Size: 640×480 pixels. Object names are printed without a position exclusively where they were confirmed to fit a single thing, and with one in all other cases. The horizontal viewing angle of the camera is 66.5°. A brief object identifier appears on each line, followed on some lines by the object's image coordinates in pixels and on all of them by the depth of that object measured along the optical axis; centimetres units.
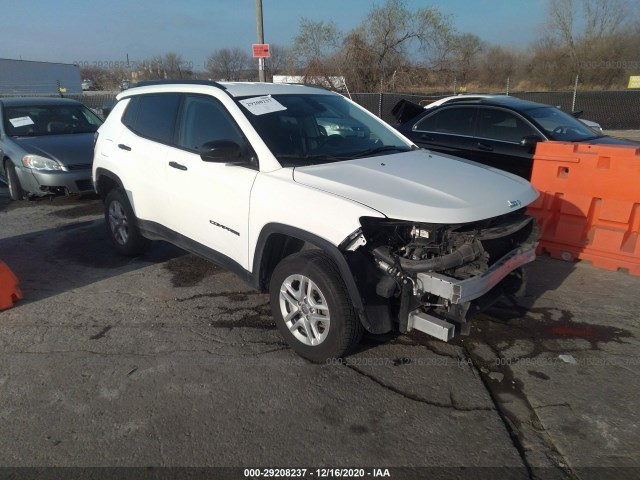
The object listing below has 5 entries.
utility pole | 1577
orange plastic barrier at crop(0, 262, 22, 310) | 441
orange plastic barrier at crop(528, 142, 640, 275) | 519
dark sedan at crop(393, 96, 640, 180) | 660
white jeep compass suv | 312
